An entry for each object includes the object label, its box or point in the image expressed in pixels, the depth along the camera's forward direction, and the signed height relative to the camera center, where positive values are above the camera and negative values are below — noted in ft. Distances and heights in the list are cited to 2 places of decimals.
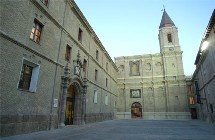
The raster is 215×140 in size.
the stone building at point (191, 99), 112.57 +5.14
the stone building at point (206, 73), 55.11 +14.08
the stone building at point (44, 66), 27.02 +8.24
